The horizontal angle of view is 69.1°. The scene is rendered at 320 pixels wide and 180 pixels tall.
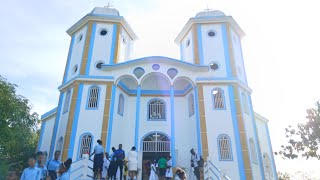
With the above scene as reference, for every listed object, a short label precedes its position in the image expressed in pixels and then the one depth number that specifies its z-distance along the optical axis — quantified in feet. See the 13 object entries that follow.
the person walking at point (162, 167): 32.60
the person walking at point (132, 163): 32.19
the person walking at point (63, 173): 18.85
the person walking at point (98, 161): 29.80
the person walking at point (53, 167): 25.74
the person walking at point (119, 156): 30.64
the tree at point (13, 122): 50.38
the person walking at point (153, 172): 32.37
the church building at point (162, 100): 43.81
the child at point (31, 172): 17.34
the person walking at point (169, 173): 31.47
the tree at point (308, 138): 50.62
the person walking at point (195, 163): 35.96
